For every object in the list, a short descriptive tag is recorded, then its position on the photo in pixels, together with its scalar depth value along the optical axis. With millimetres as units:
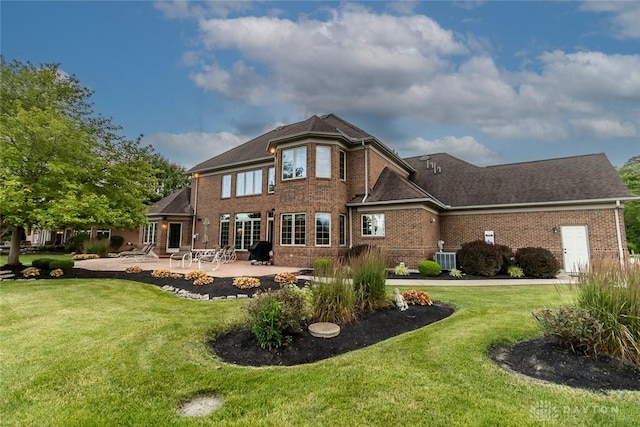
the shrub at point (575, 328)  3541
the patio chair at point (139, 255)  17266
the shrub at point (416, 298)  6512
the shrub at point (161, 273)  9938
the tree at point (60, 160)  8609
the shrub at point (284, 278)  8855
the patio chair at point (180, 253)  17262
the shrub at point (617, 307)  3430
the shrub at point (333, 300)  5051
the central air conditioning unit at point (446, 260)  13117
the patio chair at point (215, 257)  12875
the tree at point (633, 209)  26155
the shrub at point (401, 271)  12047
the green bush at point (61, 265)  11070
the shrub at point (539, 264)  11305
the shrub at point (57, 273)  10328
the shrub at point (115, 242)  25197
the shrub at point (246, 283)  8094
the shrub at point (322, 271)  5462
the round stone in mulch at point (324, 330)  4469
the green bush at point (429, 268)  11859
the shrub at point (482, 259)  11688
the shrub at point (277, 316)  4070
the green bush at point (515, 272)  11566
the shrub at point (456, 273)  11641
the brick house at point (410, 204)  13453
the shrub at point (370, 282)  5754
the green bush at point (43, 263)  11223
